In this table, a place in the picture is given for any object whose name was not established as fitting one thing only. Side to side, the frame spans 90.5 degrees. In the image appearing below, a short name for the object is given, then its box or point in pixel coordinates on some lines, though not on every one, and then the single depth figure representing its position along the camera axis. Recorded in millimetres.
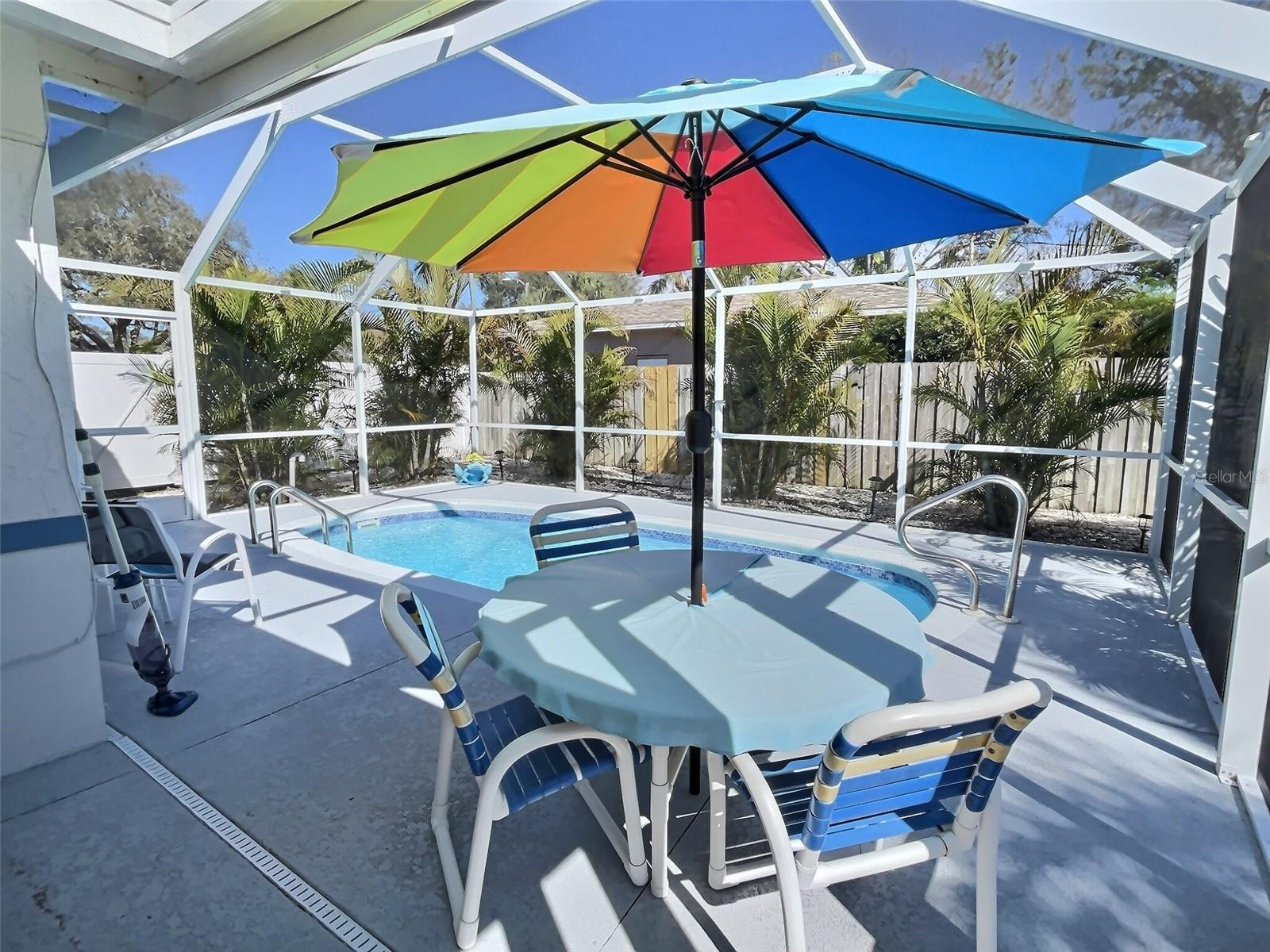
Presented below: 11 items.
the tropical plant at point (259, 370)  8023
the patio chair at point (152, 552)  3516
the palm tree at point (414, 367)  10086
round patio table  1619
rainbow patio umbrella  1743
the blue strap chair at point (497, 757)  1685
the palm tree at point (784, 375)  8431
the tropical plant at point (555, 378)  10359
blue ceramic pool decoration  10172
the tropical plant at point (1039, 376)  6281
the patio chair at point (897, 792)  1318
